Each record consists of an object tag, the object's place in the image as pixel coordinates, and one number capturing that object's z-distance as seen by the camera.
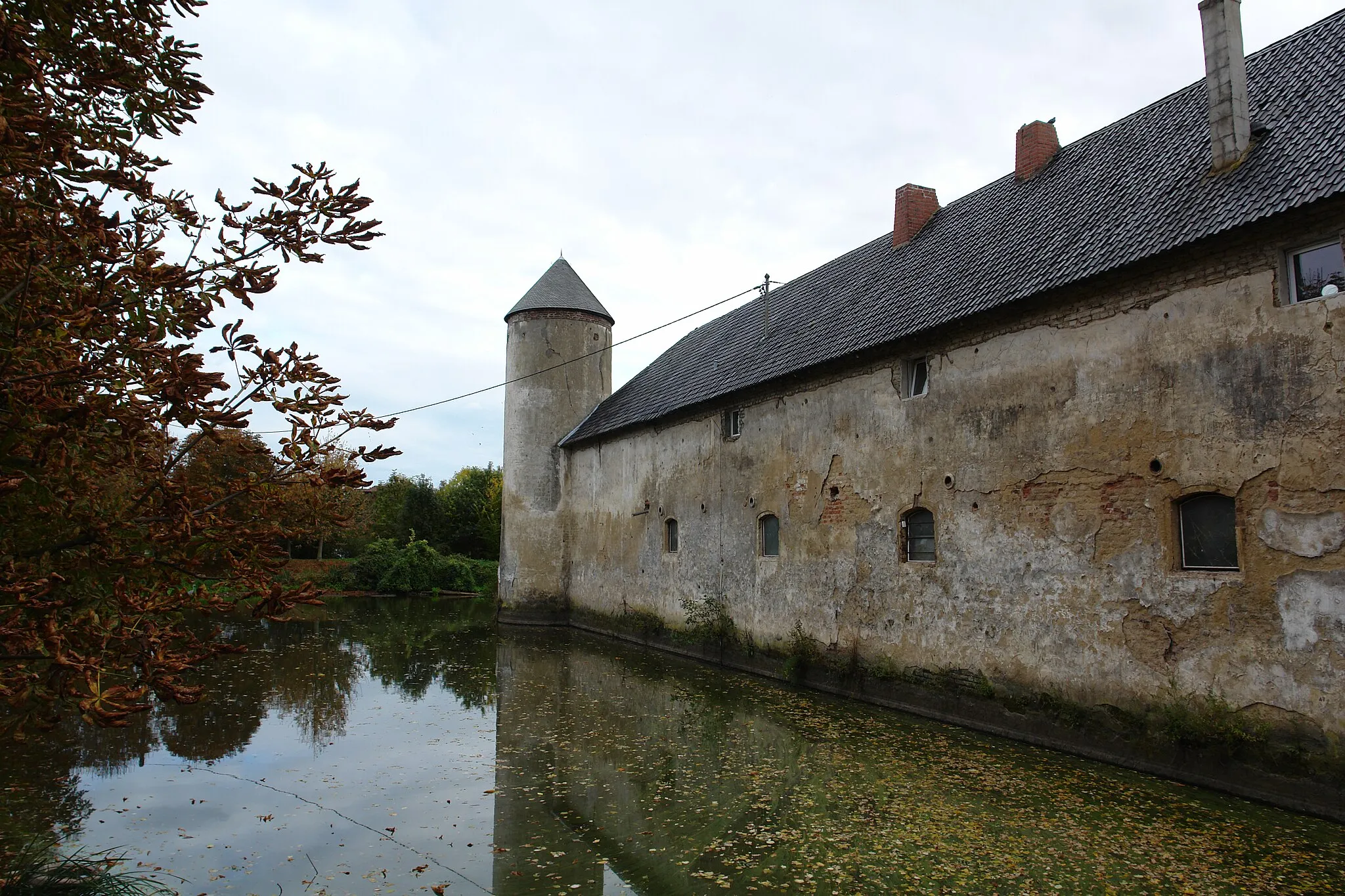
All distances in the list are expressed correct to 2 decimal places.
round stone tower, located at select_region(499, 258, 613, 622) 23.59
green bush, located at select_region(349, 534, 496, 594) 36.91
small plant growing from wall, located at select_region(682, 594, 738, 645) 15.80
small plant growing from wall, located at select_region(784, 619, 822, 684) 13.30
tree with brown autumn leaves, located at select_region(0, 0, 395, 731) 2.85
